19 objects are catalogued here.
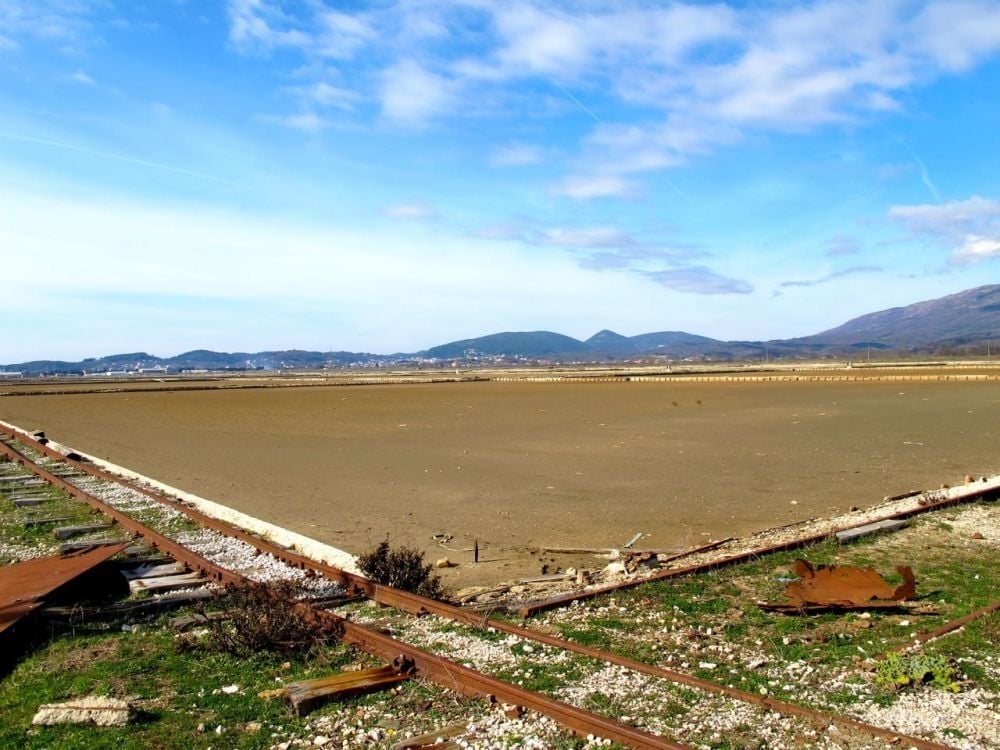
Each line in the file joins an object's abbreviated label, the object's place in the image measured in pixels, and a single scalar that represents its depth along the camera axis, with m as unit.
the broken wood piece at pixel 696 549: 10.28
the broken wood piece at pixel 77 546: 10.36
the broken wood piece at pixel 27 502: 14.39
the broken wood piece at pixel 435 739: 4.94
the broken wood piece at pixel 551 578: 9.54
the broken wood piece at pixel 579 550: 11.18
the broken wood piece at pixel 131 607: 7.46
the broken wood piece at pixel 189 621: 7.32
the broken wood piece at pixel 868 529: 10.65
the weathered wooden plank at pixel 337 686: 5.54
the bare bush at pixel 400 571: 8.70
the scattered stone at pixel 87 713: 5.25
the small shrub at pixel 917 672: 5.61
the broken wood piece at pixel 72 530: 11.69
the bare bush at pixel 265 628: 6.66
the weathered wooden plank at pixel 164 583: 8.60
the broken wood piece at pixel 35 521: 12.50
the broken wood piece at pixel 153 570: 9.24
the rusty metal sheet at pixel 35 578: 7.22
